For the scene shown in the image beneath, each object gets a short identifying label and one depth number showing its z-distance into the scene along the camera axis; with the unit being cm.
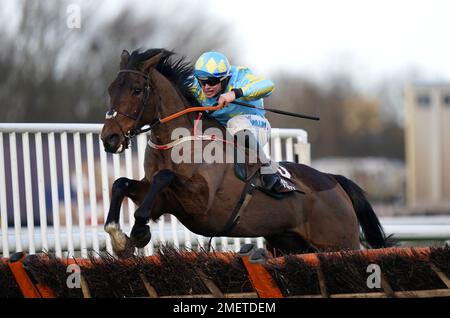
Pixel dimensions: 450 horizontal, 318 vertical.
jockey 1225
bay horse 1149
